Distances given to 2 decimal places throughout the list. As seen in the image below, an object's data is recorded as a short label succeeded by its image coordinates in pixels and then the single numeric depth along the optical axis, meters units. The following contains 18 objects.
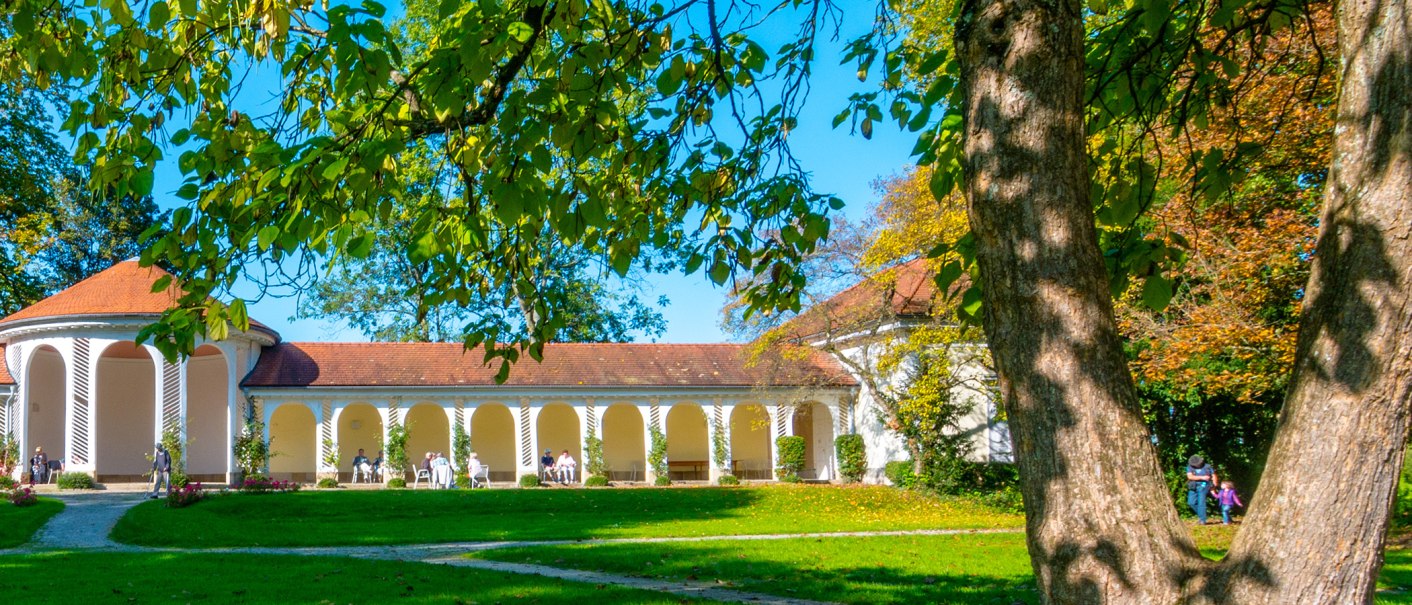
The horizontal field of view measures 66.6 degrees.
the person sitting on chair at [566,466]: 32.75
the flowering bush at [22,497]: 20.50
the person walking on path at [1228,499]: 20.91
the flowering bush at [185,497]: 21.19
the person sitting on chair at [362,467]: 31.55
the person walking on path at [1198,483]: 21.31
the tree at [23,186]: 25.52
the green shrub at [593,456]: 32.41
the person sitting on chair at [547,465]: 32.83
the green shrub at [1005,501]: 23.52
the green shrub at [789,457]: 33.44
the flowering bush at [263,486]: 25.16
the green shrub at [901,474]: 27.25
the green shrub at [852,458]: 32.62
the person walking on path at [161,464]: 23.56
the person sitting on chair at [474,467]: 31.16
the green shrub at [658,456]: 32.94
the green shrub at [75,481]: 27.23
